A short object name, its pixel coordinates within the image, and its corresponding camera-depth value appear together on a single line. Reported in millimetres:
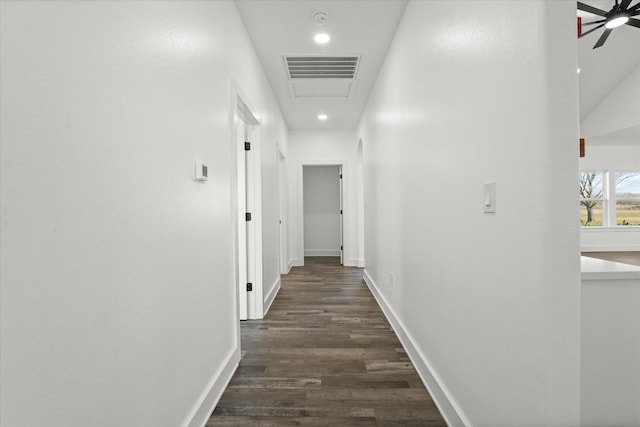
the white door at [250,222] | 3299
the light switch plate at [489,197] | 1238
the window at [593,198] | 7172
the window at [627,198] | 7047
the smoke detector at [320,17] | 2607
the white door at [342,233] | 6418
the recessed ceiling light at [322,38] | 2934
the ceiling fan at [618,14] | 2671
